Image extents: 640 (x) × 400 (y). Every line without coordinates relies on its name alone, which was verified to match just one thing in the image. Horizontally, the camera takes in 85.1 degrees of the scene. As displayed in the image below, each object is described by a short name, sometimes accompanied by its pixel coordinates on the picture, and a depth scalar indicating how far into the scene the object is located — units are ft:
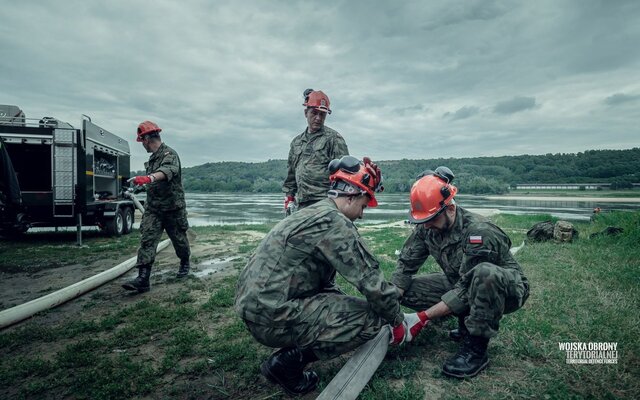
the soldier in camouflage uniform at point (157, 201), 16.58
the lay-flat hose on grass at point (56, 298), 12.69
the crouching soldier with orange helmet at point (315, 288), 7.72
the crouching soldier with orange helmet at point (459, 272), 9.15
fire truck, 27.99
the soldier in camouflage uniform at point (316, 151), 15.85
